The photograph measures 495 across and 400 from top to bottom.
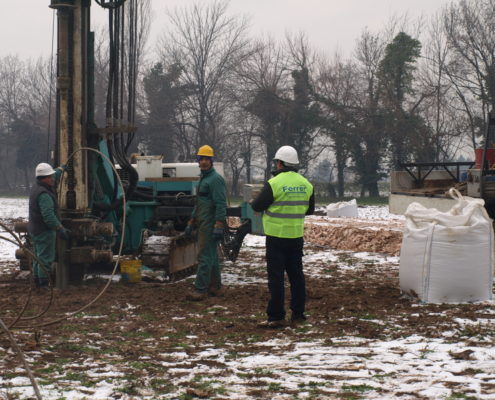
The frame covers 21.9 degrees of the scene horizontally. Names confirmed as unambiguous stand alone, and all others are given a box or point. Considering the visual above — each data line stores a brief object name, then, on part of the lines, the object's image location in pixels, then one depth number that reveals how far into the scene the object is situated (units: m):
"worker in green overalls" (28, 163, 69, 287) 15.88
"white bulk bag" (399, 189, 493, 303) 13.75
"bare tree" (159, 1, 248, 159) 77.89
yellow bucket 17.37
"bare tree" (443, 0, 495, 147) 68.21
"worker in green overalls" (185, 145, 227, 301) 15.45
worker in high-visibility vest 12.54
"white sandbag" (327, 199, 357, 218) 36.07
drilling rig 16.50
